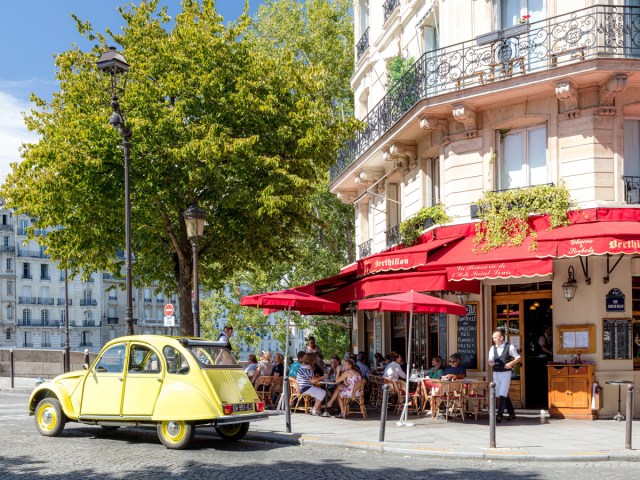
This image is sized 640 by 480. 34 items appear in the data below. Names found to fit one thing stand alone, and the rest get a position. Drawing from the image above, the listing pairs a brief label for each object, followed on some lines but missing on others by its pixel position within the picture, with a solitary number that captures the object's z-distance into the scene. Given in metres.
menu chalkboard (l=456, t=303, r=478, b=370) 19.39
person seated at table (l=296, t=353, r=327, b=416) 17.98
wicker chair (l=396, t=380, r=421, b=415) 18.03
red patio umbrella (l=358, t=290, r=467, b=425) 16.47
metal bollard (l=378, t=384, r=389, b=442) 12.82
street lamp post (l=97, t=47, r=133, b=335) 18.79
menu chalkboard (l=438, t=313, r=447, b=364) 20.59
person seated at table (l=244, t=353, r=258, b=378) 21.33
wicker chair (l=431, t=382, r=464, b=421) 16.81
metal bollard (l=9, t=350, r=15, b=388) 30.35
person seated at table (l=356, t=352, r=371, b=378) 20.61
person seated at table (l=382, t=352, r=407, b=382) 18.81
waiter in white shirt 16.66
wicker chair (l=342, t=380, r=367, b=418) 17.56
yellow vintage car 12.80
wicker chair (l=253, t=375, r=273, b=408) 19.86
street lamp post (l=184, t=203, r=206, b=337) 18.80
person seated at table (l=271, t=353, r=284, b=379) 20.73
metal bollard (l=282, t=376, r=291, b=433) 14.47
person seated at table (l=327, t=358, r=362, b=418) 17.56
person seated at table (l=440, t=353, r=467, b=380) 17.88
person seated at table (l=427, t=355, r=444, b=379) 18.25
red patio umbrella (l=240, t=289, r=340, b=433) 18.28
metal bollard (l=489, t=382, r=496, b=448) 12.12
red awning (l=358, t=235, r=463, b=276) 18.48
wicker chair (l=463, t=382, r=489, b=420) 17.11
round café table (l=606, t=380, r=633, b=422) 16.61
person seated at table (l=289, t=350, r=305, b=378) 19.12
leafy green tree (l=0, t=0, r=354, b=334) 23.78
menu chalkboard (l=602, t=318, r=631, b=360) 17.53
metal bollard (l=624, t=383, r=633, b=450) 12.07
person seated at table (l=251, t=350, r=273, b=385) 20.36
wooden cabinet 17.27
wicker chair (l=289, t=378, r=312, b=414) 18.23
